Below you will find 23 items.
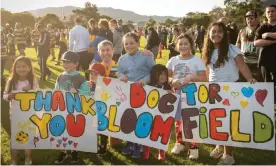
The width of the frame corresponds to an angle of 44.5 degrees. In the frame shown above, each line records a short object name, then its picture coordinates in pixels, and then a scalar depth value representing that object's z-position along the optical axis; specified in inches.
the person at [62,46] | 609.0
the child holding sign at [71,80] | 178.9
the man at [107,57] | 194.4
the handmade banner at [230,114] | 167.3
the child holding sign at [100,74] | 189.0
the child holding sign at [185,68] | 178.2
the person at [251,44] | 257.6
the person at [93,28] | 462.7
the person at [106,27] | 399.5
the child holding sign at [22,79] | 178.9
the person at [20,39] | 557.5
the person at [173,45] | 451.8
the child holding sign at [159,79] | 183.2
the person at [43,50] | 436.5
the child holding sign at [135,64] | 186.4
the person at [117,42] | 442.6
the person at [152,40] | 483.2
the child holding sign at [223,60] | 174.4
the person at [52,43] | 666.8
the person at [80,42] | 376.8
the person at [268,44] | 217.9
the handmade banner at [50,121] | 173.3
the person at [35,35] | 534.1
